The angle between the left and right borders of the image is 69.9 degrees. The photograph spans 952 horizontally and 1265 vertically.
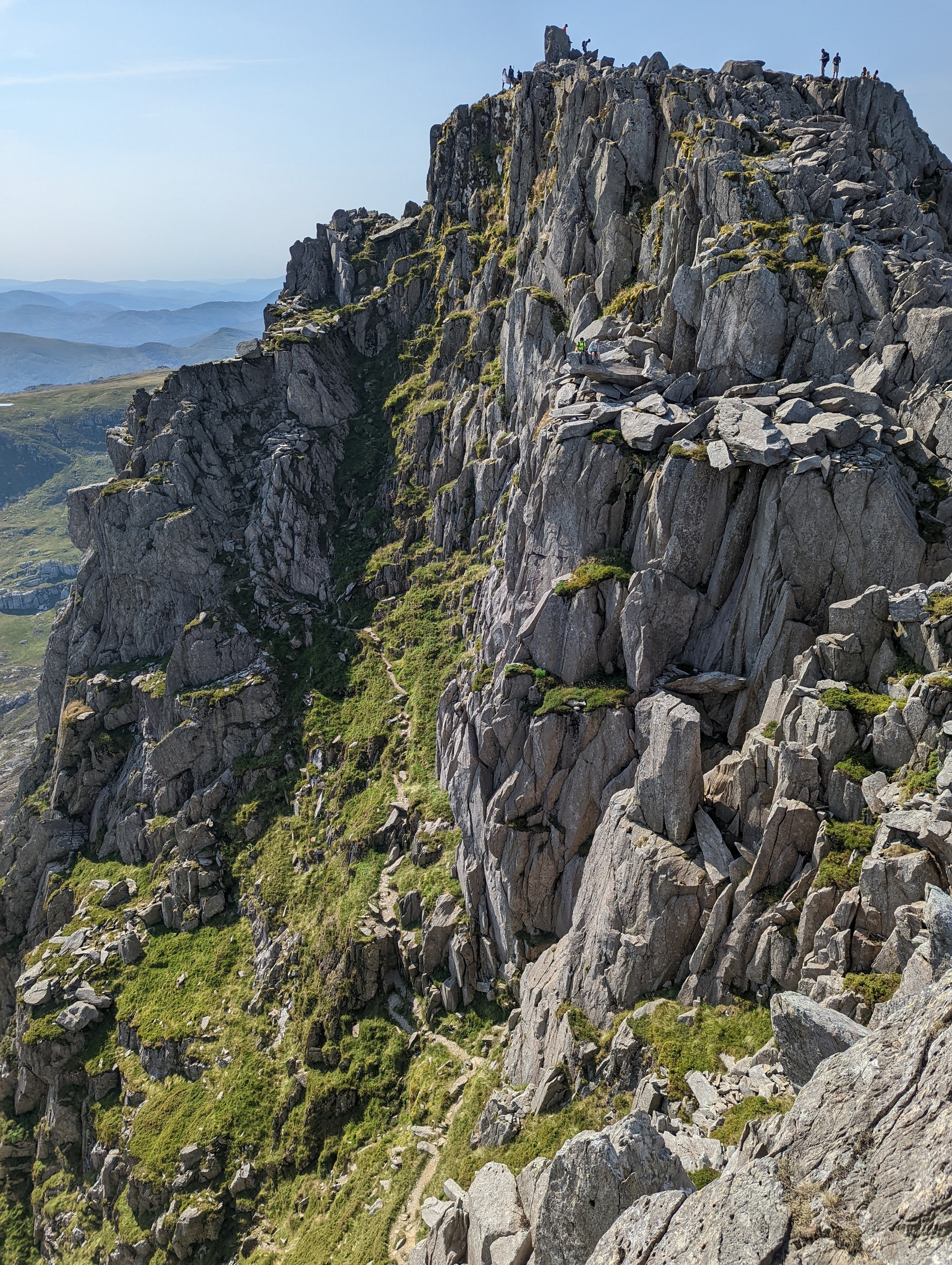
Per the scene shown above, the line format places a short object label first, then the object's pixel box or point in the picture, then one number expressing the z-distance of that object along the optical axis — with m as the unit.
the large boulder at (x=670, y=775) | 29.83
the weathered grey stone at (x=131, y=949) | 59.12
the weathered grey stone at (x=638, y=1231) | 14.69
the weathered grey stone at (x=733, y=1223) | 12.30
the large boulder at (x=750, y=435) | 32.28
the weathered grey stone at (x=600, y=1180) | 16.98
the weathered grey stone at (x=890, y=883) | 20.41
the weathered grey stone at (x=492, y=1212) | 21.41
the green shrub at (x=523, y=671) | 40.28
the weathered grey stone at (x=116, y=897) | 66.06
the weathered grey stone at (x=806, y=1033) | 17.56
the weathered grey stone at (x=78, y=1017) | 55.62
